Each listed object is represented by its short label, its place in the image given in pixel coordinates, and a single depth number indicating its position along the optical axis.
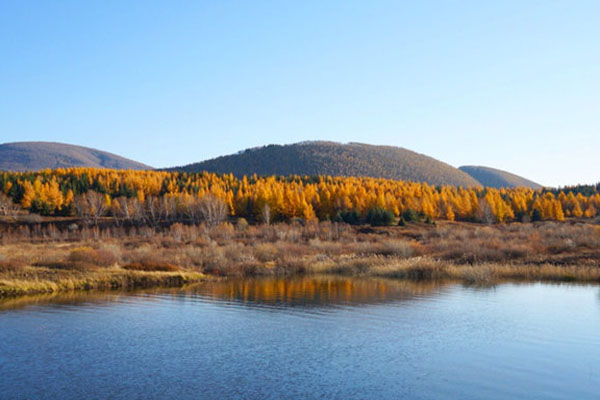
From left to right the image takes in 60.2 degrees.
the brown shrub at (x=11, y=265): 38.34
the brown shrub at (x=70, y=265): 40.63
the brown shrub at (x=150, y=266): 44.00
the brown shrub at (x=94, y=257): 43.50
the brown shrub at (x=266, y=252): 54.78
